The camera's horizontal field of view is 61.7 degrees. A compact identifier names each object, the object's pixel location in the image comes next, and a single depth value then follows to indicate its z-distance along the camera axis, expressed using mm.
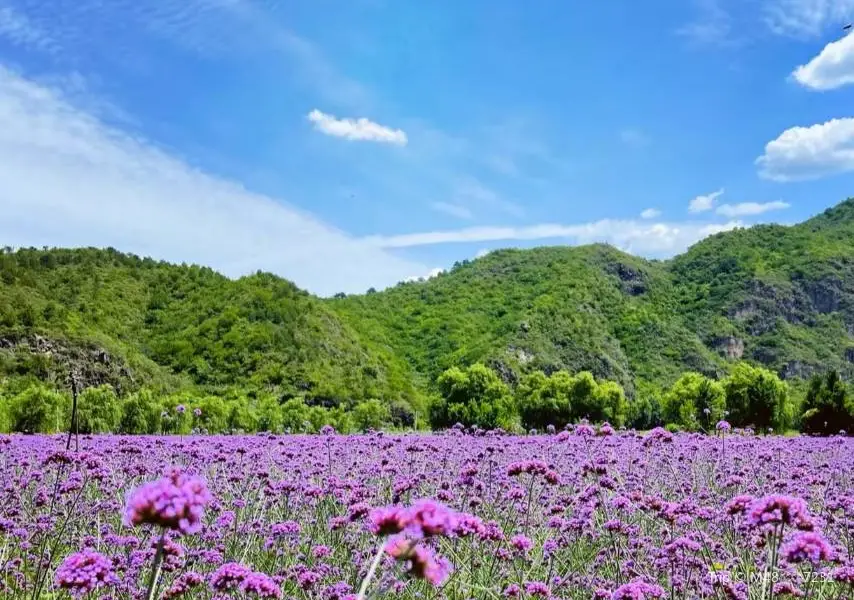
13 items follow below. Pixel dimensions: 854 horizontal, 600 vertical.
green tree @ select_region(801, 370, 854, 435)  32281
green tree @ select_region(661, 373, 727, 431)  38069
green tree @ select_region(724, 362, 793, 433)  38688
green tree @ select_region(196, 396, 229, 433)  24578
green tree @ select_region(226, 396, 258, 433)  26531
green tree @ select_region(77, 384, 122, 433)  22141
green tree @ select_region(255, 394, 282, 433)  27406
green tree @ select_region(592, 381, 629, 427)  42000
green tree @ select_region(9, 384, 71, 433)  21078
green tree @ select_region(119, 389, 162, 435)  23000
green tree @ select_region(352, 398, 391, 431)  29984
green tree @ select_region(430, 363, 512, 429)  40125
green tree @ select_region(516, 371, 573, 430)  41219
